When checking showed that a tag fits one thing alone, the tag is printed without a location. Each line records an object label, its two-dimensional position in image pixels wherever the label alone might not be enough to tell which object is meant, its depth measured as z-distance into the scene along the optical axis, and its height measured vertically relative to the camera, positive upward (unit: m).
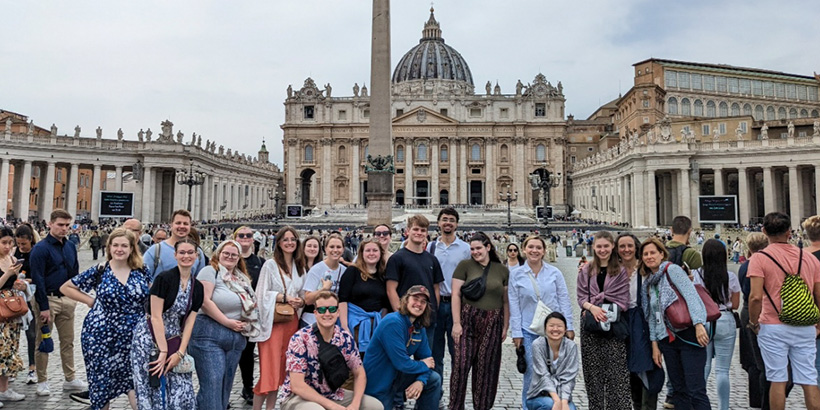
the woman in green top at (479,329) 5.01 -0.94
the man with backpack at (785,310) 4.53 -0.67
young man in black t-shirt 4.95 -0.33
